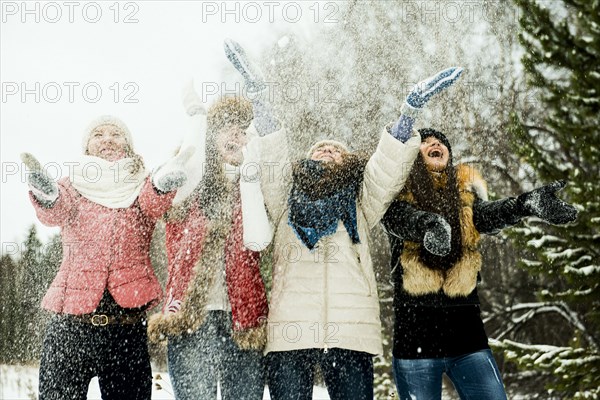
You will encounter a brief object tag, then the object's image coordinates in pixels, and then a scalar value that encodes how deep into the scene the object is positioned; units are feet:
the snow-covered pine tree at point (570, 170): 20.56
